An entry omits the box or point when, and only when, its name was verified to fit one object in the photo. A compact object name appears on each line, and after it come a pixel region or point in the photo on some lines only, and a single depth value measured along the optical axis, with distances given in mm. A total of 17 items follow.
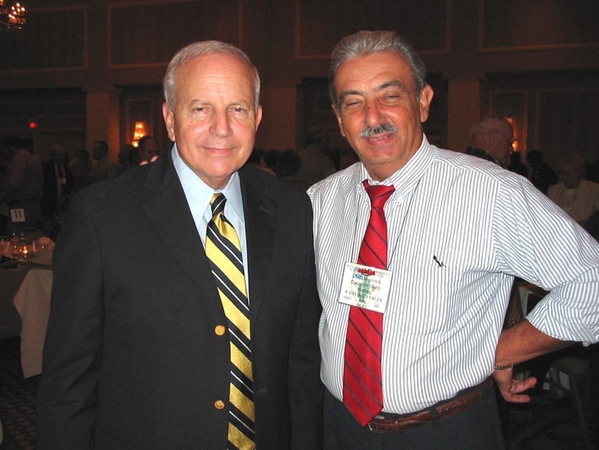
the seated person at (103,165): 7758
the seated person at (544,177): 8578
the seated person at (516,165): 7910
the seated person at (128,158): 6975
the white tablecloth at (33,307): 3648
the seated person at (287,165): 5363
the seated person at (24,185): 7219
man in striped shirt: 1515
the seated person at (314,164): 6031
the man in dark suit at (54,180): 7977
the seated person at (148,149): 6047
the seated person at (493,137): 4191
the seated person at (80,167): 8703
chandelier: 9227
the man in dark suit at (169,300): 1365
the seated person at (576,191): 5902
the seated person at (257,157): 6830
